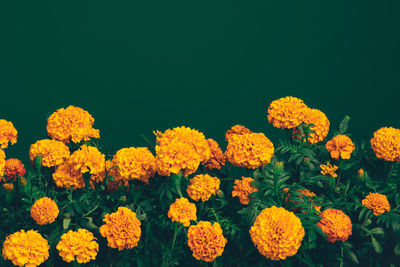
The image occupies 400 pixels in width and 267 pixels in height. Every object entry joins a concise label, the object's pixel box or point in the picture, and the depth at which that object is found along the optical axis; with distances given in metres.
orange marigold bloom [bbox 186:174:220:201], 2.26
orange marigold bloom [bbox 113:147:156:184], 2.21
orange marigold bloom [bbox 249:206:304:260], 2.03
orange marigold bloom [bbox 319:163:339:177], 2.53
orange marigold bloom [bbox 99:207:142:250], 2.07
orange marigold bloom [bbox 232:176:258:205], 2.35
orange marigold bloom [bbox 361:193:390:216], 2.36
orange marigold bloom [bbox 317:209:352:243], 2.22
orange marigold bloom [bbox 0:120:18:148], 2.41
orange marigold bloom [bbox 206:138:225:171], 2.59
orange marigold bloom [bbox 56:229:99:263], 2.03
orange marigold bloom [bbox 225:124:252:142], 2.68
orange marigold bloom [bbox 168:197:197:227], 2.12
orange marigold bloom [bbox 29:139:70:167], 2.30
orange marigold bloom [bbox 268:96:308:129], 2.50
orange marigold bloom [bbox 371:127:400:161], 2.49
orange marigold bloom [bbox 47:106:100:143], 2.40
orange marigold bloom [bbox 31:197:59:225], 2.09
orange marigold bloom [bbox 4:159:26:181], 2.42
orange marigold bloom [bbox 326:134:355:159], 2.54
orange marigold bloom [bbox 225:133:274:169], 2.26
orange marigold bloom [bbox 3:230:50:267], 2.03
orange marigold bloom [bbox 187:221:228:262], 2.10
